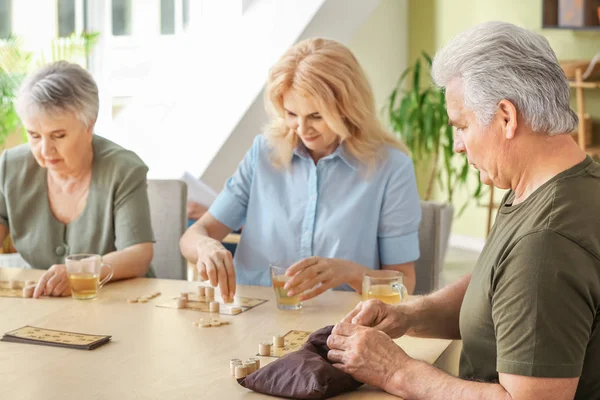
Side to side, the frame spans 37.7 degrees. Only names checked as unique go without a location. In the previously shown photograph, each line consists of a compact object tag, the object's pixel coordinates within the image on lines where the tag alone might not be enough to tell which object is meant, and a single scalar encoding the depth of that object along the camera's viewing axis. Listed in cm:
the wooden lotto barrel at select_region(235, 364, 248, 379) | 158
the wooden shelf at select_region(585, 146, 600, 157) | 577
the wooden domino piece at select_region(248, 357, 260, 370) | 160
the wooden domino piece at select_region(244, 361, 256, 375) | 159
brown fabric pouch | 150
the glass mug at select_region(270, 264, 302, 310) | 212
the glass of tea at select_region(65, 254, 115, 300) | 223
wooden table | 155
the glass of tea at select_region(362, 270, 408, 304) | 203
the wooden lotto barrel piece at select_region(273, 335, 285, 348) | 178
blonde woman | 259
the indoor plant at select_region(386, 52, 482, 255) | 553
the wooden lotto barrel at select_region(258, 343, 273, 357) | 175
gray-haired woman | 257
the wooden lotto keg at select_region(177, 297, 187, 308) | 213
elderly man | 135
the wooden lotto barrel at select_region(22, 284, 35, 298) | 225
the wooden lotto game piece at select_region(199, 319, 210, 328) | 196
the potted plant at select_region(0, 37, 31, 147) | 495
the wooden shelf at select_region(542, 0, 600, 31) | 596
